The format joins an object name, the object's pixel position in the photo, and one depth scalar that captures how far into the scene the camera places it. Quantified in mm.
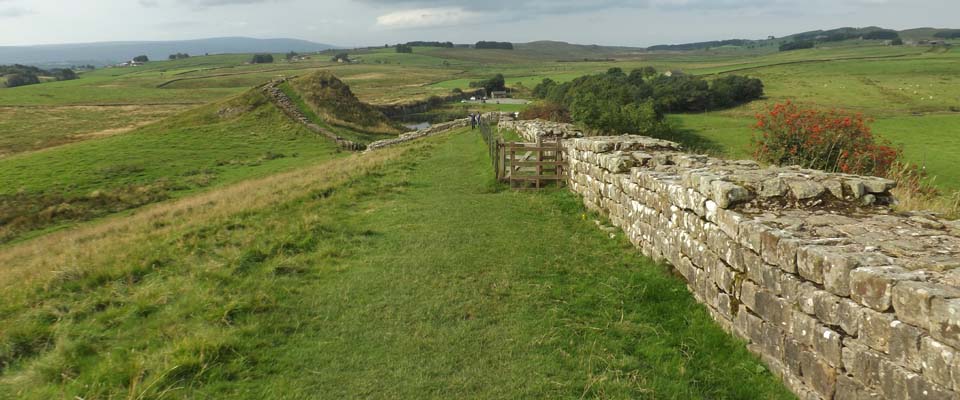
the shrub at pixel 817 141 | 16391
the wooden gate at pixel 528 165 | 17719
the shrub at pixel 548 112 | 44350
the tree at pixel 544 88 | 106188
